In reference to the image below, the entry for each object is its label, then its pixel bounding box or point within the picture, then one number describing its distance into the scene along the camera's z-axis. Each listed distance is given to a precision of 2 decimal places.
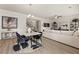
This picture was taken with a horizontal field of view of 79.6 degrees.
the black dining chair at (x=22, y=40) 1.21
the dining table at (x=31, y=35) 1.26
